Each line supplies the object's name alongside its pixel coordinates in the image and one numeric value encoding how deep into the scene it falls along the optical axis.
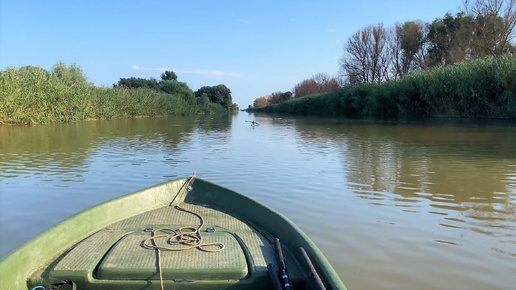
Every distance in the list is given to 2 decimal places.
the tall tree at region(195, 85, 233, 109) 96.94
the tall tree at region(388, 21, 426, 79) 45.88
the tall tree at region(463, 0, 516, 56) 32.56
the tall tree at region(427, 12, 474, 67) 35.91
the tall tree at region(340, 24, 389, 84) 49.91
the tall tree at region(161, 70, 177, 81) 84.88
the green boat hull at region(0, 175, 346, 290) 2.57
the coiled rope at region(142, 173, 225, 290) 3.01
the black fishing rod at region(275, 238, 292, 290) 2.39
